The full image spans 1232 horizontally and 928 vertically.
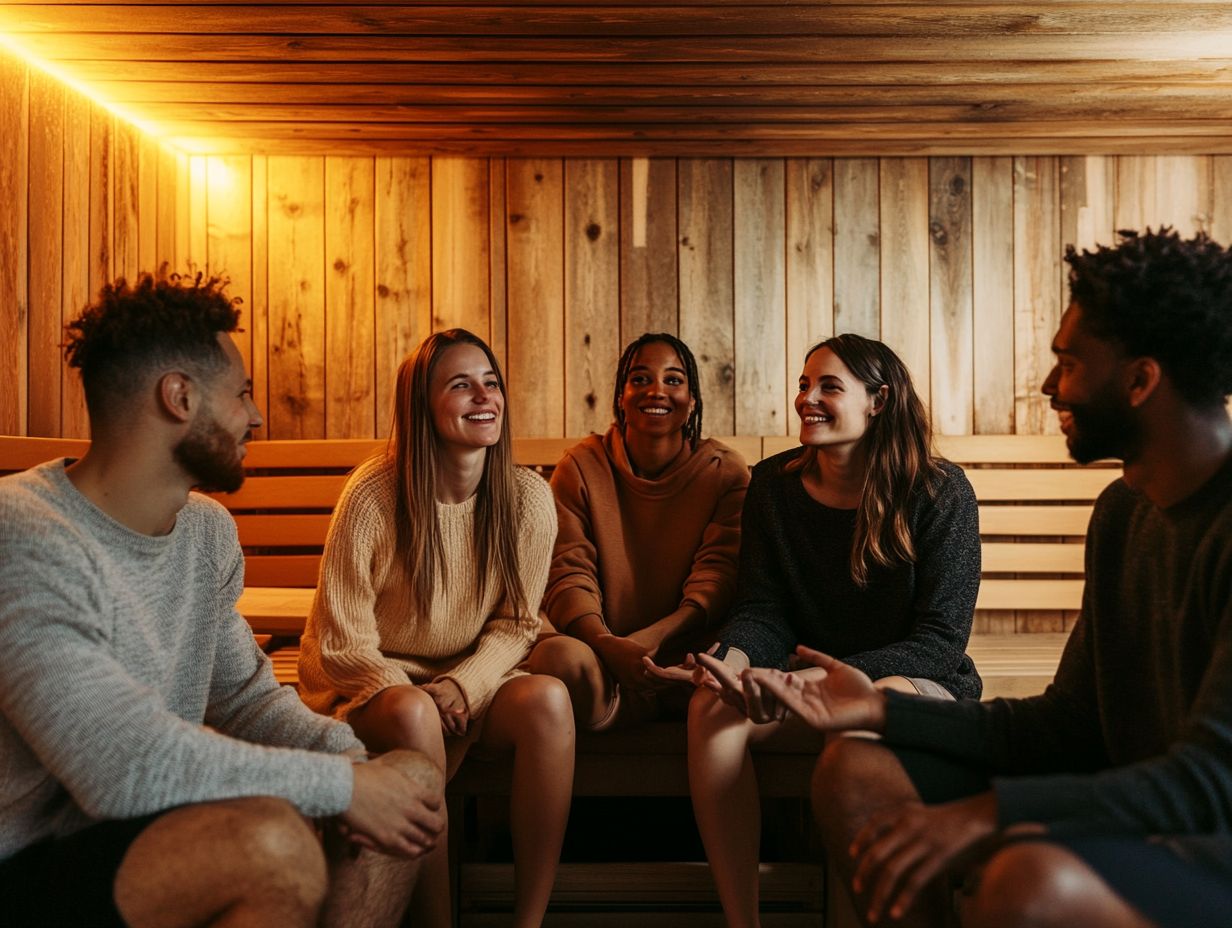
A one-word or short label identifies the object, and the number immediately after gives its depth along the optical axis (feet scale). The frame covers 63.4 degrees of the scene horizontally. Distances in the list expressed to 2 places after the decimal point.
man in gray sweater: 3.75
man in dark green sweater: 3.29
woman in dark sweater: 6.20
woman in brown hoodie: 7.64
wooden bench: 9.00
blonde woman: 6.14
